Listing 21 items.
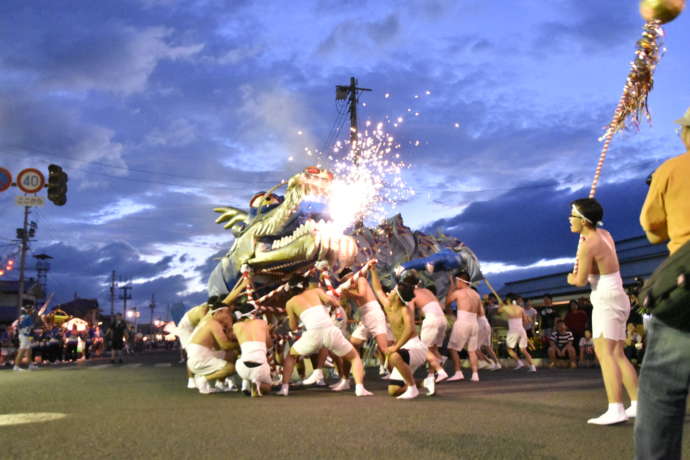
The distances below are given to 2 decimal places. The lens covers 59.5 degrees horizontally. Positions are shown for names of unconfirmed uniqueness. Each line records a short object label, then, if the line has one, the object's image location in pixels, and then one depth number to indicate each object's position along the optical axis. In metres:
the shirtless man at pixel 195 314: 9.19
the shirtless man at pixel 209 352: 8.53
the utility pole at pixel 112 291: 72.60
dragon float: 8.73
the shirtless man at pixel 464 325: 10.27
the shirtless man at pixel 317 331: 7.70
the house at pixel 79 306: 61.53
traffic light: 15.73
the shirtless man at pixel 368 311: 8.78
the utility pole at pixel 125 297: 81.81
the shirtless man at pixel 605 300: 4.99
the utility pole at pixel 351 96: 20.22
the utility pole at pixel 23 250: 23.86
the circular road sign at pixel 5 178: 16.39
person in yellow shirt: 2.21
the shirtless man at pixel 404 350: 7.10
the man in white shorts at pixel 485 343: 11.55
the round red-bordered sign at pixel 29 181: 16.59
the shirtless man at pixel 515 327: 12.53
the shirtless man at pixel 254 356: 7.90
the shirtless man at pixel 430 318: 8.76
